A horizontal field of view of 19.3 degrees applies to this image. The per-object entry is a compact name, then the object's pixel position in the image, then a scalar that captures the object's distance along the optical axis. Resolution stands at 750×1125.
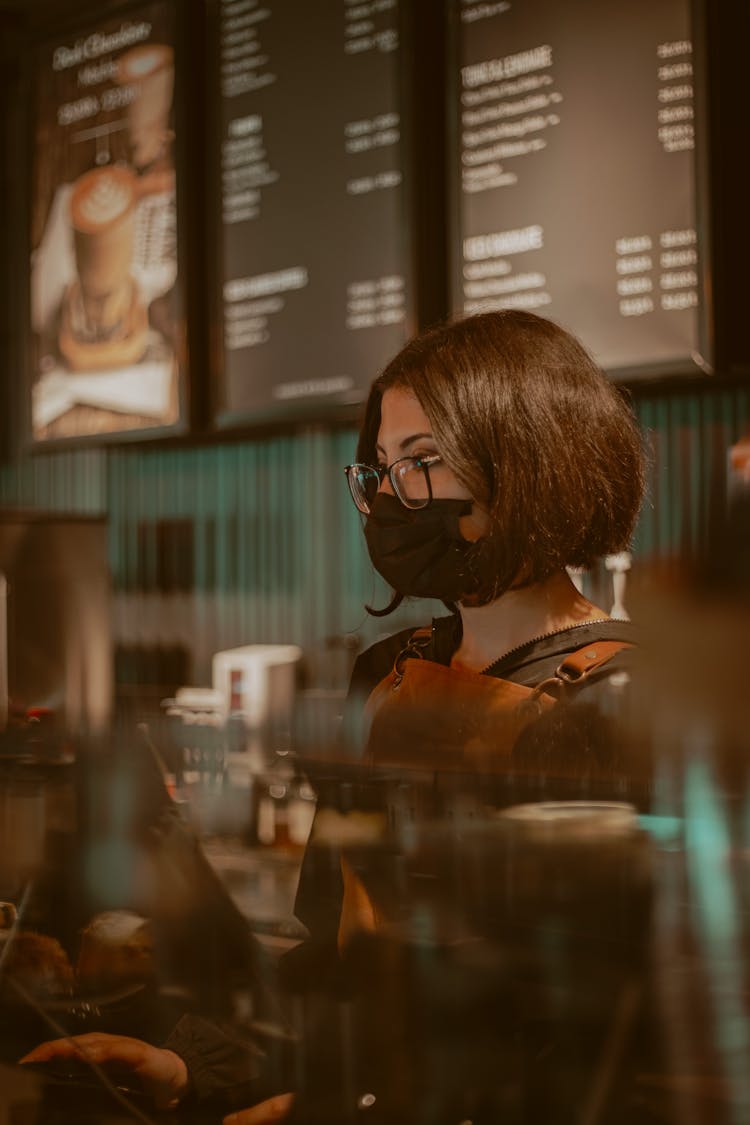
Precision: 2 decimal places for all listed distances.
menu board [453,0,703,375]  2.96
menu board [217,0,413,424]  3.63
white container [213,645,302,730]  3.65
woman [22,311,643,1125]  1.70
